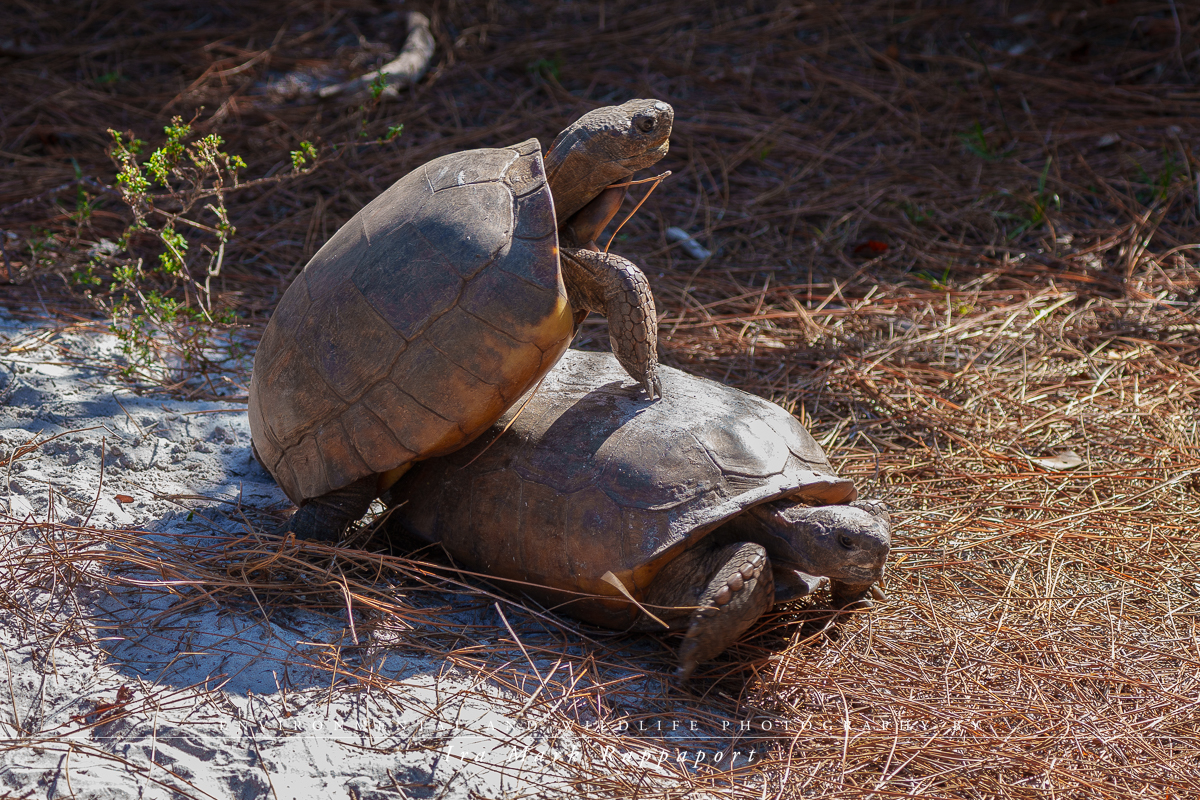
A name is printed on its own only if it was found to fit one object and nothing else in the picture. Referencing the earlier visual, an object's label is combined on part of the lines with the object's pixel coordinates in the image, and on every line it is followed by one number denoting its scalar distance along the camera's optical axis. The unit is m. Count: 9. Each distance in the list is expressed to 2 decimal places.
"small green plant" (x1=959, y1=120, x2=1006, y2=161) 12.04
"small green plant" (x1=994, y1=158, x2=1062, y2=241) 10.94
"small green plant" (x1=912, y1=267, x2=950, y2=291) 9.95
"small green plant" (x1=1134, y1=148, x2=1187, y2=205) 10.95
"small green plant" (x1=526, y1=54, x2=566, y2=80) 13.59
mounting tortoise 5.26
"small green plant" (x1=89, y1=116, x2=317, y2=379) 7.48
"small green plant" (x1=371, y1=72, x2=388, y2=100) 8.30
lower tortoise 5.12
